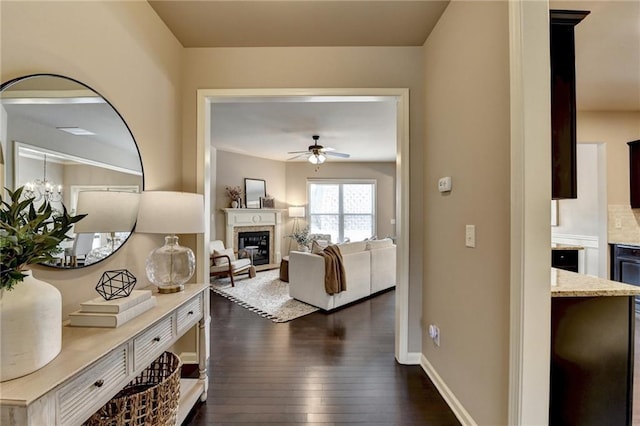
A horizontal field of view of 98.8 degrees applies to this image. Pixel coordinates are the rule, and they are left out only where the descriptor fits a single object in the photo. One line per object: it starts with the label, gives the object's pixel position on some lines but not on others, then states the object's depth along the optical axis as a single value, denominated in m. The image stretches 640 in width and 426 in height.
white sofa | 3.70
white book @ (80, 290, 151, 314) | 1.22
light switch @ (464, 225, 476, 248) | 1.58
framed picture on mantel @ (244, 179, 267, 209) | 6.59
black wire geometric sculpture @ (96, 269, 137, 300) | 1.32
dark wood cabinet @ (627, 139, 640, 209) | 3.47
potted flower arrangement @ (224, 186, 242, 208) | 6.23
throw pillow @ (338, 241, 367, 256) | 3.86
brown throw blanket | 3.55
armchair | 4.81
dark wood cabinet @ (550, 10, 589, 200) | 1.39
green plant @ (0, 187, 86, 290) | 0.85
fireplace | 6.16
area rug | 3.59
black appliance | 3.35
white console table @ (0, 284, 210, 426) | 0.77
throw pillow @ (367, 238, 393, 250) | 4.33
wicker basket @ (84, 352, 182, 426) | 1.26
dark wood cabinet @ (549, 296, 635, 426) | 1.36
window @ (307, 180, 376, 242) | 7.67
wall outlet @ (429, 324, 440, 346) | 2.03
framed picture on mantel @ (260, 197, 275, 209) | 6.95
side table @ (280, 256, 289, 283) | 5.22
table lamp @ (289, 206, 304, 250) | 7.30
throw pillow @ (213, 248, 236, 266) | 4.89
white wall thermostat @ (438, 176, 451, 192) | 1.85
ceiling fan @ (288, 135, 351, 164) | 4.82
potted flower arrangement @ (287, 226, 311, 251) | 6.59
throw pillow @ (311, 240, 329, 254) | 4.09
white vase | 0.82
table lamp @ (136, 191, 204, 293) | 1.63
